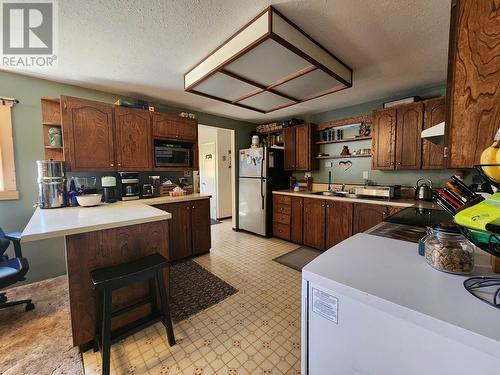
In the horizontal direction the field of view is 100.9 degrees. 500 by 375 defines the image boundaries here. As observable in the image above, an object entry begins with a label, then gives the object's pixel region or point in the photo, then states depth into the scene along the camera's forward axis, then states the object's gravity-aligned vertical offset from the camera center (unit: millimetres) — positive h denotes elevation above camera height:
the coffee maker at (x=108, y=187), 2648 -169
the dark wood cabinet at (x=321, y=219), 2785 -720
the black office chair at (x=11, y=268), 1724 -821
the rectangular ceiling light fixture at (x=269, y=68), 1530 +974
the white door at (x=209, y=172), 5492 +34
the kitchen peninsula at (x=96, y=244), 1422 -541
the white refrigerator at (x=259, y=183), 3979 -210
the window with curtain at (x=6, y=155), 2268 +218
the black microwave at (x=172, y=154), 3076 +304
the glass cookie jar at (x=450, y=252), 754 -303
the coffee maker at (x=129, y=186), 2831 -172
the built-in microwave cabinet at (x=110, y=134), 2393 +520
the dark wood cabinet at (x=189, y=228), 2893 -807
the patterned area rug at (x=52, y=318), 1430 -1292
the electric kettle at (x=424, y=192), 2699 -269
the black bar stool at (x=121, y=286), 1273 -817
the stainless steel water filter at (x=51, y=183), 2115 -91
